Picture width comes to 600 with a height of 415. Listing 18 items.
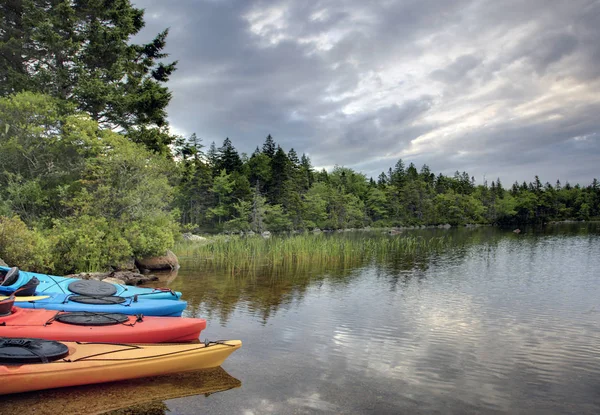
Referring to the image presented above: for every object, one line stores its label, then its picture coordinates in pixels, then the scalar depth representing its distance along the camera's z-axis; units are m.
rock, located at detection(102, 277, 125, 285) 10.92
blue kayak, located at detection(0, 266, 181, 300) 7.38
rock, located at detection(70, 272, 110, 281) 11.34
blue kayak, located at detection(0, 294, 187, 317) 6.97
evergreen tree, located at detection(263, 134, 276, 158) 59.44
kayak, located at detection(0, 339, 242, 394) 4.48
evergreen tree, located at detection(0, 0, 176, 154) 16.66
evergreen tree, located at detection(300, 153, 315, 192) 57.22
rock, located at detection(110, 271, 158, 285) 12.69
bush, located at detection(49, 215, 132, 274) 12.70
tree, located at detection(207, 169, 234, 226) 46.56
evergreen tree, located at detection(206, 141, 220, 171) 52.19
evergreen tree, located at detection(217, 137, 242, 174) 52.31
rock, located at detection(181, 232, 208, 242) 32.17
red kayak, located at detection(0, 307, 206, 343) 5.66
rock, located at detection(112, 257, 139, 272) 13.79
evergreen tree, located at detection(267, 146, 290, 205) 51.38
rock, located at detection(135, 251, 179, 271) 15.48
